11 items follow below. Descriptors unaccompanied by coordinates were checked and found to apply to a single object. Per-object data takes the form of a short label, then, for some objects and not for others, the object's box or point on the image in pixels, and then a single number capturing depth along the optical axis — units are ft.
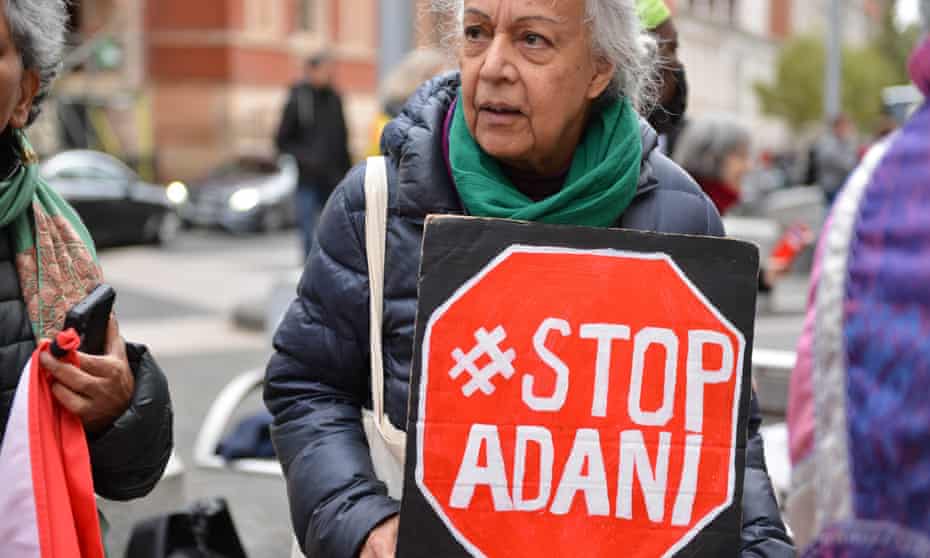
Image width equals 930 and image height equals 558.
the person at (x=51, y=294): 7.03
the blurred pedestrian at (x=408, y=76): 19.85
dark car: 59.36
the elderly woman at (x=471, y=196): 7.00
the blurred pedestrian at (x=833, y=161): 54.65
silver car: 73.51
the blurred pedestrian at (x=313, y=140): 35.55
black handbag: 10.23
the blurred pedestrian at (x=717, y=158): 15.37
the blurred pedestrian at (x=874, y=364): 4.50
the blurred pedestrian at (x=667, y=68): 10.54
